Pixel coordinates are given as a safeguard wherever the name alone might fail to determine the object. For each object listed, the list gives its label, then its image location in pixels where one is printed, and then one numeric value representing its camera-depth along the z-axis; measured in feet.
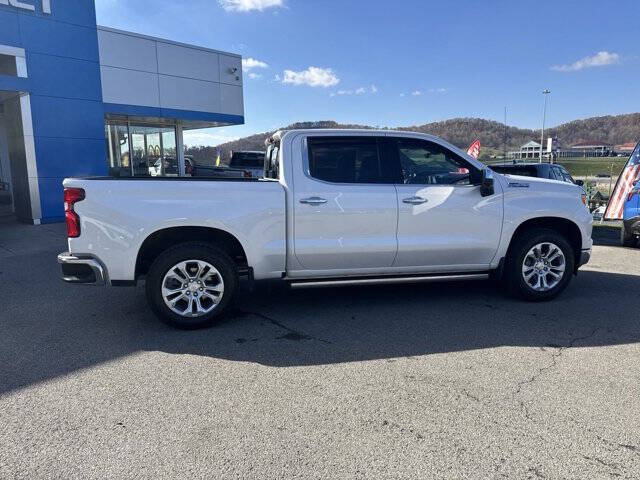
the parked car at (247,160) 64.86
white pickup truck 15.44
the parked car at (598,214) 42.80
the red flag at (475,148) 64.13
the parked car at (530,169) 33.22
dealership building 41.14
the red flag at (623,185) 30.94
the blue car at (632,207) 29.50
